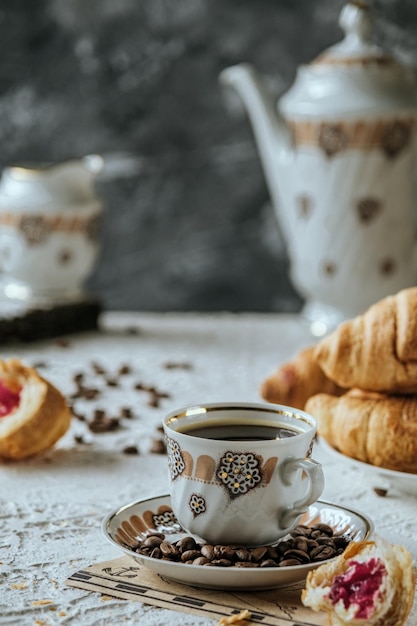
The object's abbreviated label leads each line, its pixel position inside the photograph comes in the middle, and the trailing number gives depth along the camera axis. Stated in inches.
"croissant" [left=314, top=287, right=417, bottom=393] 38.0
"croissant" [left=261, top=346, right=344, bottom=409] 43.7
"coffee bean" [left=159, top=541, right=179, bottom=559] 31.7
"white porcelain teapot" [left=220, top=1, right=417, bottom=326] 58.0
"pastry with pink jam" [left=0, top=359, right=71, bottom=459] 40.0
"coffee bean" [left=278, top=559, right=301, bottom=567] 31.0
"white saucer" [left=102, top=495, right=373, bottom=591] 30.5
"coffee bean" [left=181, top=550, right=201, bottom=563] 31.5
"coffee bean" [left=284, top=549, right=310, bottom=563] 31.5
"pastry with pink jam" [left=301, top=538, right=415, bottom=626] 29.2
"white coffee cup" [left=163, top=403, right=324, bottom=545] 31.9
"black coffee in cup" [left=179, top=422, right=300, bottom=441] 33.3
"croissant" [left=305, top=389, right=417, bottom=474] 37.1
